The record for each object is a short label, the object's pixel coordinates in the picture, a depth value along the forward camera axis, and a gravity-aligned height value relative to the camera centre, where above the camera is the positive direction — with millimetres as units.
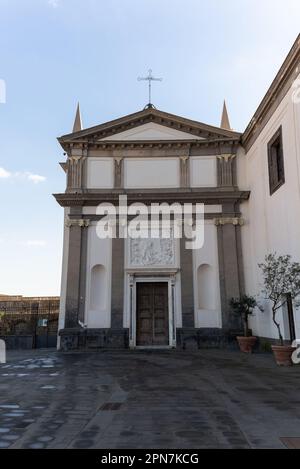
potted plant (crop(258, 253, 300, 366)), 11602 +1178
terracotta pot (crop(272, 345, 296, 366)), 11562 -877
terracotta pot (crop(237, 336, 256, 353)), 15219 -722
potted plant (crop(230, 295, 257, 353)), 15242 +393
